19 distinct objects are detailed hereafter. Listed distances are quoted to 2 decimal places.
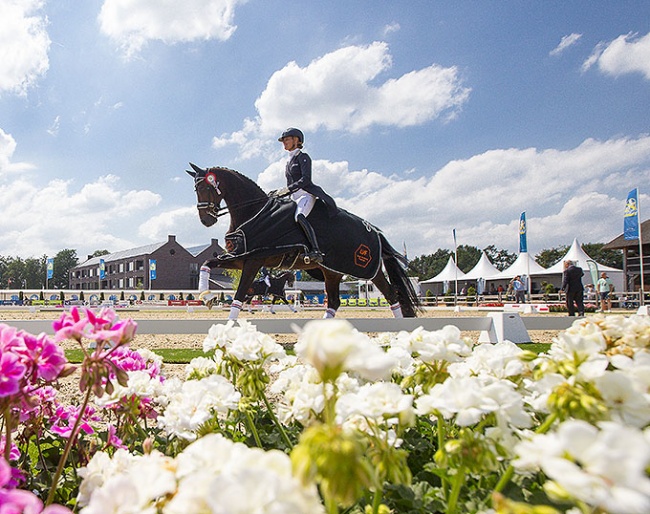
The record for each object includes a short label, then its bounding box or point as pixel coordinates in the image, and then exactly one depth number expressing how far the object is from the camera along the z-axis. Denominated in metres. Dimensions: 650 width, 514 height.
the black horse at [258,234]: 7.23
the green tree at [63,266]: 99.62
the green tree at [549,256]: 78.62
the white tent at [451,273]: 36.50
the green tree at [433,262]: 97.12
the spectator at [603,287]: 17.27
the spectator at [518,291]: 24.73
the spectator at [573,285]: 12.68
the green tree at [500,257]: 95.31
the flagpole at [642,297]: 20.22
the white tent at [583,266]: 28.80
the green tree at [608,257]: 79.75
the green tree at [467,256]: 103.62
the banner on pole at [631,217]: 22.12
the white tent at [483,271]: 35.52
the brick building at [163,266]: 64.38
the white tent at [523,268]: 29.63
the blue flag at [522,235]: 26.83
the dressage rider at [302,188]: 7.50
